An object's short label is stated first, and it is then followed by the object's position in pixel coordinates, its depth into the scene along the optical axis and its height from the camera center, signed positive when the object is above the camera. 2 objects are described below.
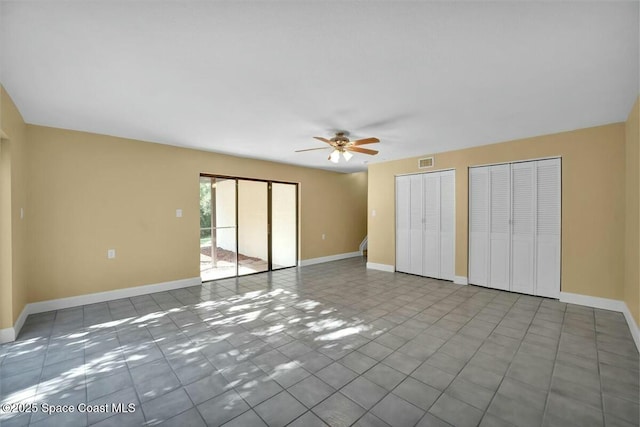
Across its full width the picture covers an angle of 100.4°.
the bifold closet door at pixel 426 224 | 5.26 -0.25
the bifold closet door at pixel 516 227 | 4.14 -0.25
